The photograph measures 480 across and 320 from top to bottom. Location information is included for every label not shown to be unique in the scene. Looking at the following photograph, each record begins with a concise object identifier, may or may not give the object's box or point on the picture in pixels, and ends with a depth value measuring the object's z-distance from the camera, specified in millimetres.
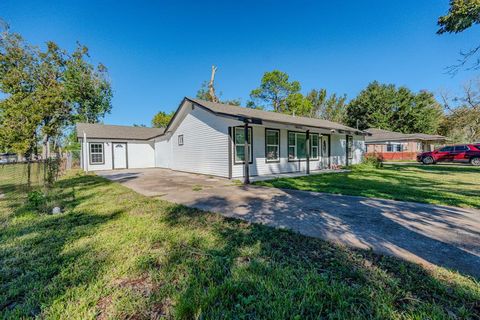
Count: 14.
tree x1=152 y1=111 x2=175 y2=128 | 37938
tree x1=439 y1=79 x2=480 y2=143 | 25781
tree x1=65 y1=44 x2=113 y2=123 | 23938
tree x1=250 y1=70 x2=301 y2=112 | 34000
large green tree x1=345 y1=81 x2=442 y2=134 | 32731
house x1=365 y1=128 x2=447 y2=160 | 25766
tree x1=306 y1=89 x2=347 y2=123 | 39562
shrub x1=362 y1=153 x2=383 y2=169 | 14559
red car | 15492
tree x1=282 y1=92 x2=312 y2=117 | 34250
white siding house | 9883
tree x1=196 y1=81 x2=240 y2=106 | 30453
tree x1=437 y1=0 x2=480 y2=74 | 8641
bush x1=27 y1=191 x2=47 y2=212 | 4909
